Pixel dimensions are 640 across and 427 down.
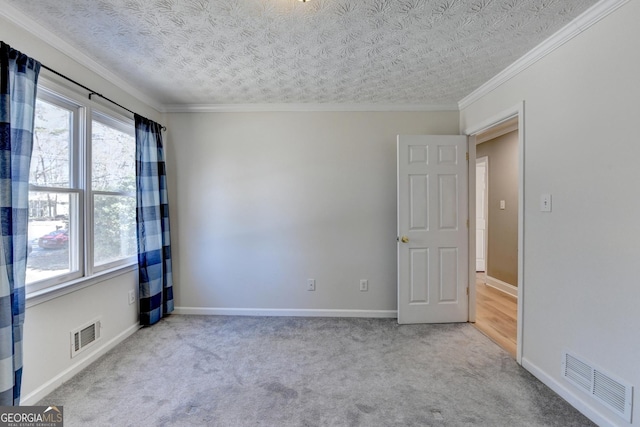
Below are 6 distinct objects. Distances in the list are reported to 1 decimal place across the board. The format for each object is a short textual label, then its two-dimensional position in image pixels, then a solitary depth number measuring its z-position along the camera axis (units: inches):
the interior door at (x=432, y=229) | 108.0
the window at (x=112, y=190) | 87.7
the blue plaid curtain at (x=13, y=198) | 54.6
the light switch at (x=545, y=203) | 71.2
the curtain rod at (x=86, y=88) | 68.9
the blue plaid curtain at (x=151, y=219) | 102.3
